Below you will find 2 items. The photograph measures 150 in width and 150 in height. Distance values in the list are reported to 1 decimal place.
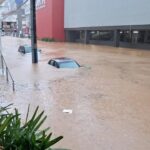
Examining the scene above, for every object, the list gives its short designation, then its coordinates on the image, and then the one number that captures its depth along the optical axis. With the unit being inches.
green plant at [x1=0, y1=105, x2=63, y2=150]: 131.3
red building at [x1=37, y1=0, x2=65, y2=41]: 2412.2
